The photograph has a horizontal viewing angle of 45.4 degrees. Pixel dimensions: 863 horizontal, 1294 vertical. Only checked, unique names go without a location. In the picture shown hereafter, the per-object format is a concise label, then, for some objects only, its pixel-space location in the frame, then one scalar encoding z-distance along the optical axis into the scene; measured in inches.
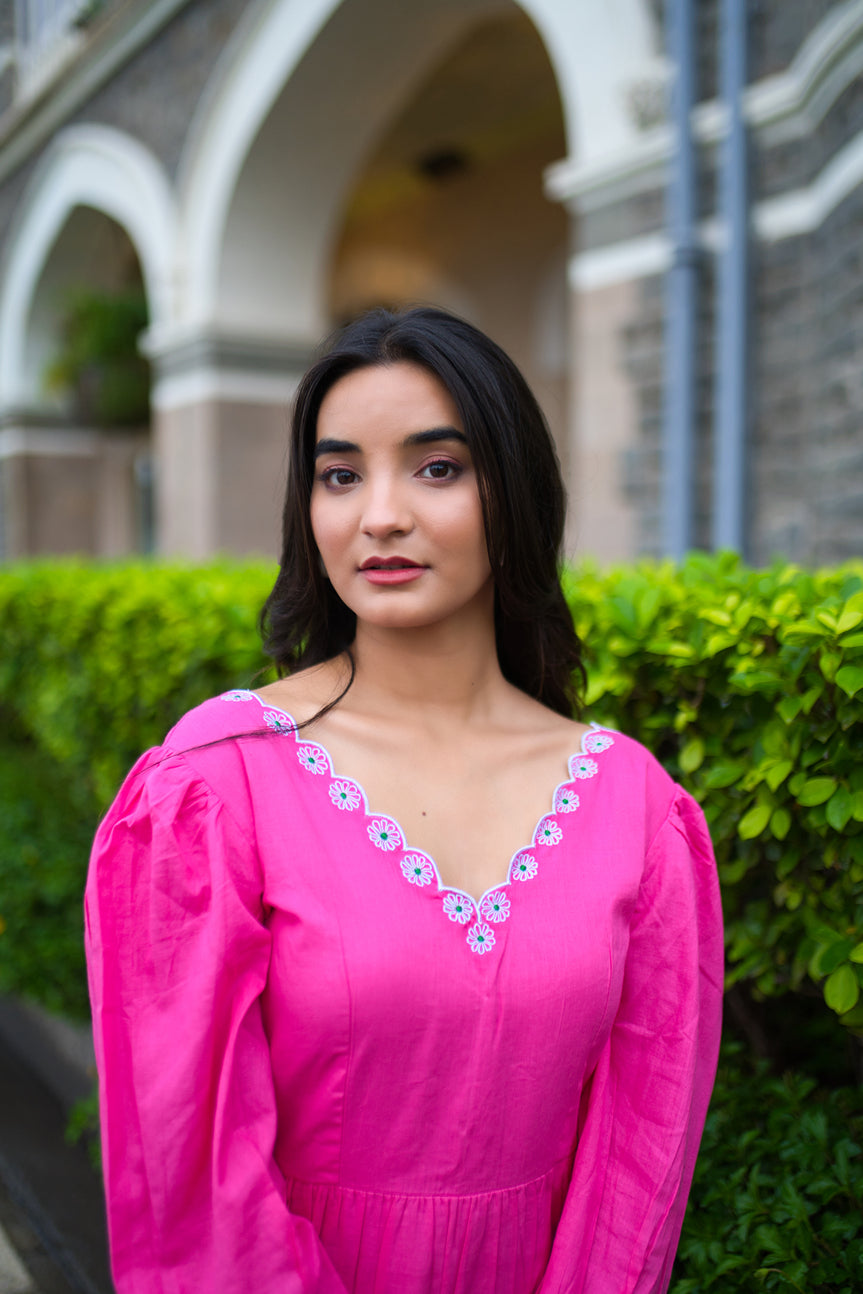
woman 45.1
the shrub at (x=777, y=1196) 64.3
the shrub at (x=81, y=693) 128.7
